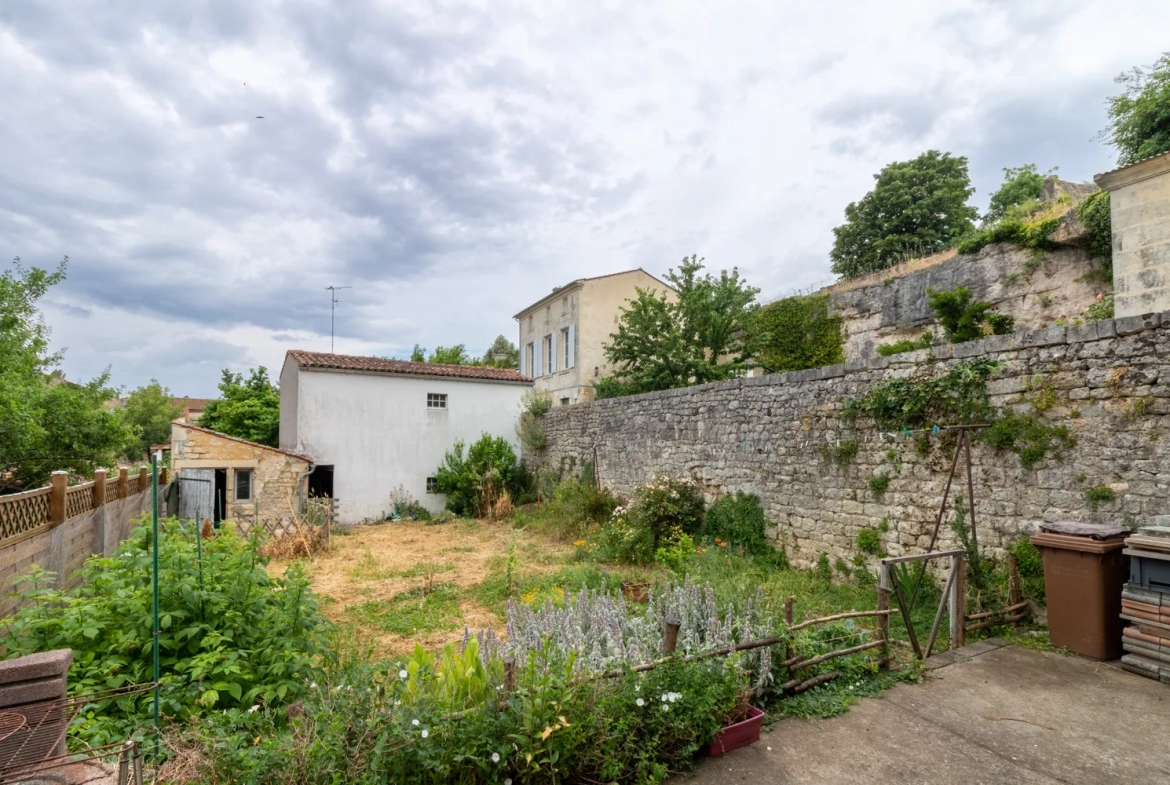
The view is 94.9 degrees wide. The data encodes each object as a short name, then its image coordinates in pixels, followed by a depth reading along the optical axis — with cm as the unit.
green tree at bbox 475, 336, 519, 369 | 3759
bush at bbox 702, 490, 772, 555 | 838
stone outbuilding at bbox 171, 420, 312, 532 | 1135
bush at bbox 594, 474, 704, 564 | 922
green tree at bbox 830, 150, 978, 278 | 2181
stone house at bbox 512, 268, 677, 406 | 1986
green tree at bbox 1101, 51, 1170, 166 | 1232
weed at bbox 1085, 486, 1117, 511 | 455
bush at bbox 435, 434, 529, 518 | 1514
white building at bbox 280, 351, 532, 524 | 1430
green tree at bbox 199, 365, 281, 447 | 2125
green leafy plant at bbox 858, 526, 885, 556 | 654
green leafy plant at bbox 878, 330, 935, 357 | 1155
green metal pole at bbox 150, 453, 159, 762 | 267
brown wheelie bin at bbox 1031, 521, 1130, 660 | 409
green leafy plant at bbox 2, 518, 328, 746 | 293
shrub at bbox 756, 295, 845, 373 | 1611
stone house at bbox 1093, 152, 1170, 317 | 914
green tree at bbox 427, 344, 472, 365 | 3098
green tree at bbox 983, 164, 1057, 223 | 2200
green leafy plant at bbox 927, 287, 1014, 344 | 763
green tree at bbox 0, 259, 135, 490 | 937
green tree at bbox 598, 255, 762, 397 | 1495
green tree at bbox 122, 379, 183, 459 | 3947
